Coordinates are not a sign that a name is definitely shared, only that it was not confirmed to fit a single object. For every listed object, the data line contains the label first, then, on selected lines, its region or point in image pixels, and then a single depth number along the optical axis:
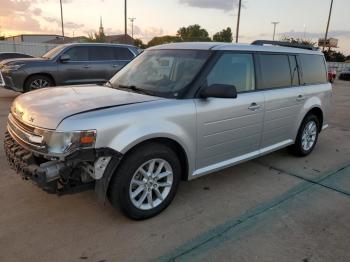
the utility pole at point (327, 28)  40.00
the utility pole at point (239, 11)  24.89
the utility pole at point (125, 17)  31.85
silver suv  2.93
